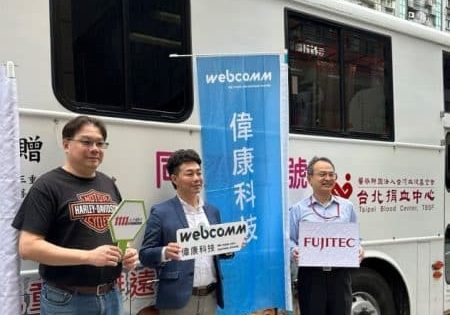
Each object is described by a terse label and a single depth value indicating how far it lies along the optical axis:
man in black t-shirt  2.79
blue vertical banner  3.90
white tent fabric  2.94
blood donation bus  3.28
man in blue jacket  3.46
